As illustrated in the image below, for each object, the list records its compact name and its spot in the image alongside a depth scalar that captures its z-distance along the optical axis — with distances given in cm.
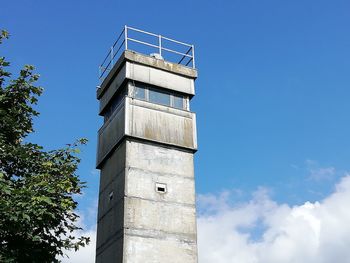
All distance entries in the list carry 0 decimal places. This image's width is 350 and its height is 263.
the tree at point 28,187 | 1630
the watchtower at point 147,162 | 2375
